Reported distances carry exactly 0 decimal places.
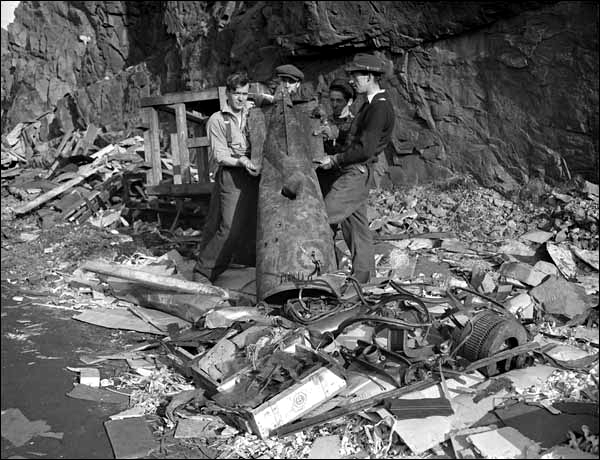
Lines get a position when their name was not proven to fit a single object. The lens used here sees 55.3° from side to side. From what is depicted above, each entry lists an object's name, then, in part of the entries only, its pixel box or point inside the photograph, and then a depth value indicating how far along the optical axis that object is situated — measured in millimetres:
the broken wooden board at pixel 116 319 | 4930
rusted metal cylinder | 4617
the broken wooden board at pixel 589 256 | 6094
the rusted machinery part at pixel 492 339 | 3518
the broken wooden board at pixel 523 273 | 5496
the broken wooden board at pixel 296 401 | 3066
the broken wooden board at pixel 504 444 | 2791
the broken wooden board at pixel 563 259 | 5950
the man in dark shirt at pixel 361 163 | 5332
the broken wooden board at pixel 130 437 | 3049
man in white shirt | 5773
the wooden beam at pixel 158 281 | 5156
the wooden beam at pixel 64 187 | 10055
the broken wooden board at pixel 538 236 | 6962
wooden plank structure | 8344
